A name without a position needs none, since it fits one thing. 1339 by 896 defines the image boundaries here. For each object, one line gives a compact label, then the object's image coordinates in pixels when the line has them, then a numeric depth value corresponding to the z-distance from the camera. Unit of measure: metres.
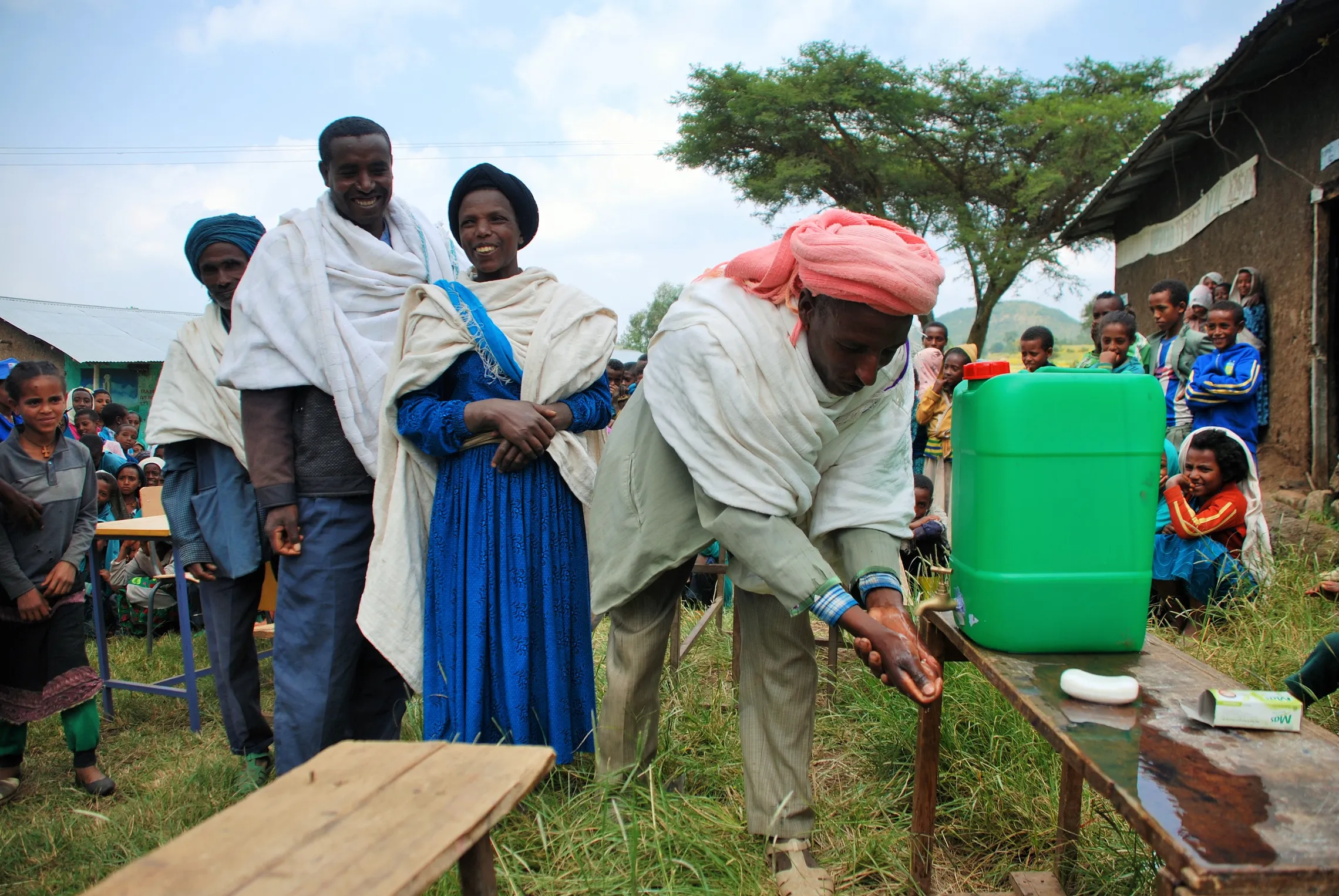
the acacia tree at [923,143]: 17.39
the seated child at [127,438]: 8.58
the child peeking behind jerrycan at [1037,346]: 4.91
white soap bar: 1.45
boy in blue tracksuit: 4.93
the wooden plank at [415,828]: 1.05
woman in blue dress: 2.27
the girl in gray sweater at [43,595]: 3.00
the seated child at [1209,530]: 3.95
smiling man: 2.35
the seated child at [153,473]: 6.33
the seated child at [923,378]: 5.90
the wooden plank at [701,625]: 3.56
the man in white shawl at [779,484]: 1.71
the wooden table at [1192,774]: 1.01
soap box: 1.36
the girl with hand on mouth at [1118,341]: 4.66
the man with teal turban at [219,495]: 2.68
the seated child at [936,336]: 6.28
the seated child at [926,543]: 4.69
